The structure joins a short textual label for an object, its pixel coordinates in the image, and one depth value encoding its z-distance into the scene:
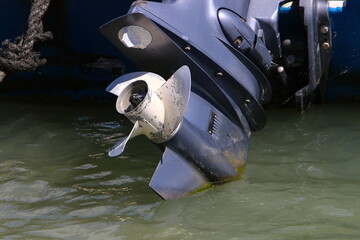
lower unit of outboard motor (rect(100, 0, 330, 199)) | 5.21
